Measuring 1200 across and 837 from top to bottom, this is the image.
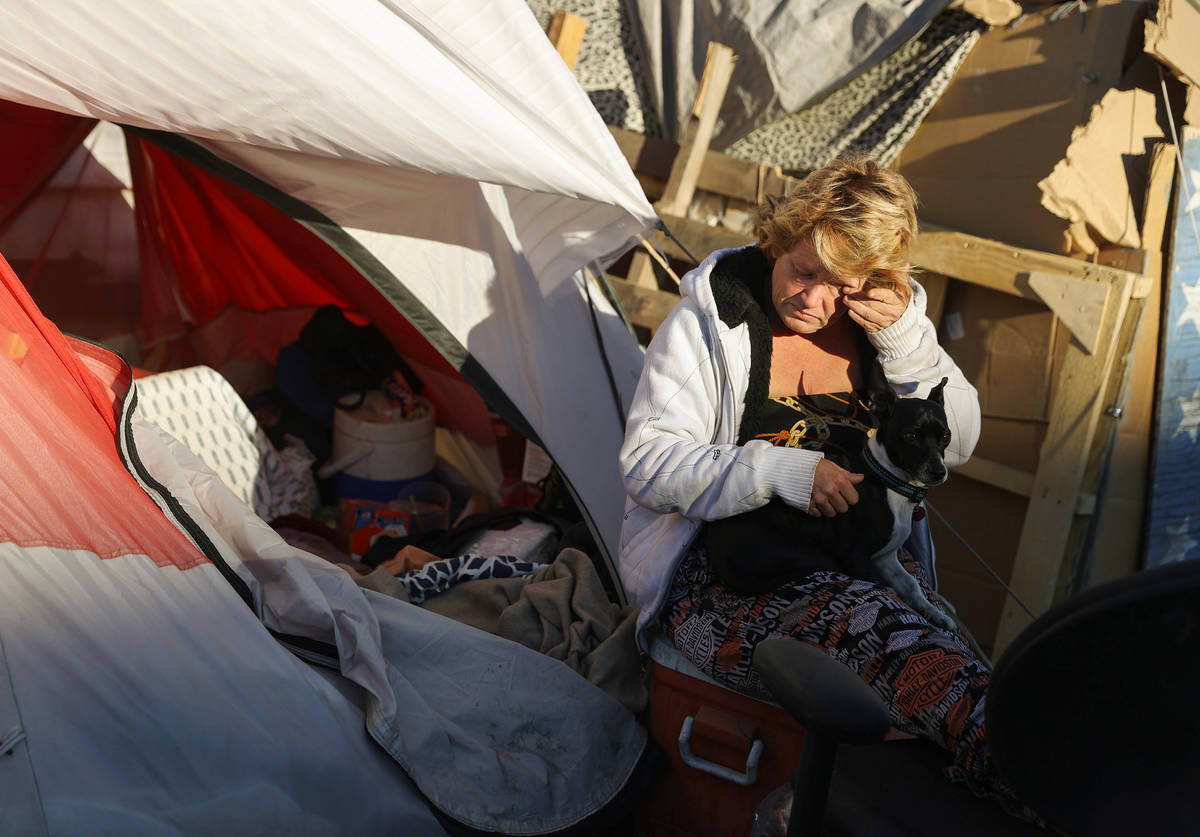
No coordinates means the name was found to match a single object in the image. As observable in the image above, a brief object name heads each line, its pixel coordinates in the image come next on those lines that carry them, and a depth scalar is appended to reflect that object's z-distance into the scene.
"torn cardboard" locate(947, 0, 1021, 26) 2.96
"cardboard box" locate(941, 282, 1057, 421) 2.76
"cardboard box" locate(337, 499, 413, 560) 2.63
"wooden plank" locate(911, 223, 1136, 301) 2.65
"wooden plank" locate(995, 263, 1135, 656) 2.62
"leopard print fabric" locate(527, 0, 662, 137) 3.50
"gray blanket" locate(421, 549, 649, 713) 1.80
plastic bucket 2.76
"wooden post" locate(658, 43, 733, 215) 3.17
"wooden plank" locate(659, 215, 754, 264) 2.99
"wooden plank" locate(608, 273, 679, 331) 3.07
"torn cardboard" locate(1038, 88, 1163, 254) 2.65
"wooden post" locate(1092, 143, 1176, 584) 2.67
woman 1.52
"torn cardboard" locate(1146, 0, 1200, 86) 2.54
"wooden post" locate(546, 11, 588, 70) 3.27
